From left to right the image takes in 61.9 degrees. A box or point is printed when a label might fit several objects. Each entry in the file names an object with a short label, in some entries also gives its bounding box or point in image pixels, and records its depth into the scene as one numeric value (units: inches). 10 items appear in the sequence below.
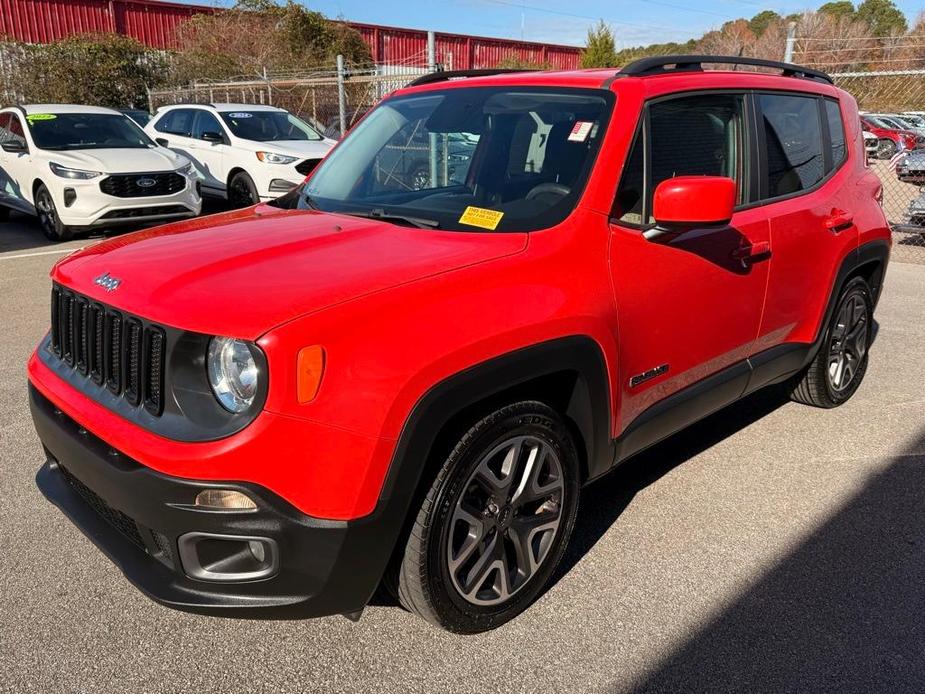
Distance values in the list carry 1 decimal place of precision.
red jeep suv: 81.5
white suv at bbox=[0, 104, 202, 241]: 364.2
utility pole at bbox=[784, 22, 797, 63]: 408.5
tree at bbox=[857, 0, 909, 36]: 2276.1
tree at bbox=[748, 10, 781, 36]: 2557.8
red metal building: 1131.9
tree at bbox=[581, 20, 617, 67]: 1230.3
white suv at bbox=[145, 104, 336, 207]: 425.7
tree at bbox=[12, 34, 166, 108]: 826.2
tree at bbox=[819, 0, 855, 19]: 2385.6
